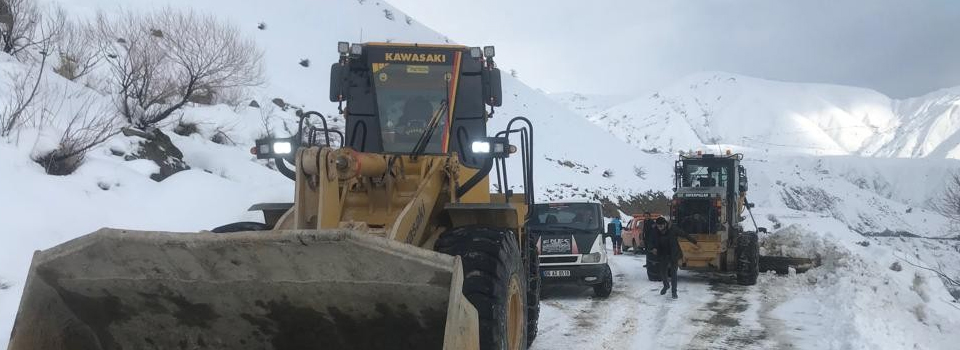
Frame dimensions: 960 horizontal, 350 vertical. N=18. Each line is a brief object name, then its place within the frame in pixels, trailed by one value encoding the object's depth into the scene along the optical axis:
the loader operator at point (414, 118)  7.06
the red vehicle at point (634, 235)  24.39
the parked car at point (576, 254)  12.87
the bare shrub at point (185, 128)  16.98
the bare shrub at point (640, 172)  48.19
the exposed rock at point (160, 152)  13.90
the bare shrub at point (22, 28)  15.91
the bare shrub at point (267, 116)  22.13
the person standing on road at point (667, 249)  13.43
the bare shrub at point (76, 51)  16.92
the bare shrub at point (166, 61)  16.19
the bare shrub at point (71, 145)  10.84
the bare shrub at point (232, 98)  21.39
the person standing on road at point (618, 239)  24.12
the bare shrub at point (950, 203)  22.20
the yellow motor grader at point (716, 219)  15.48
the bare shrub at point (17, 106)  10.90
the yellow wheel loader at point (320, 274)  4.09
